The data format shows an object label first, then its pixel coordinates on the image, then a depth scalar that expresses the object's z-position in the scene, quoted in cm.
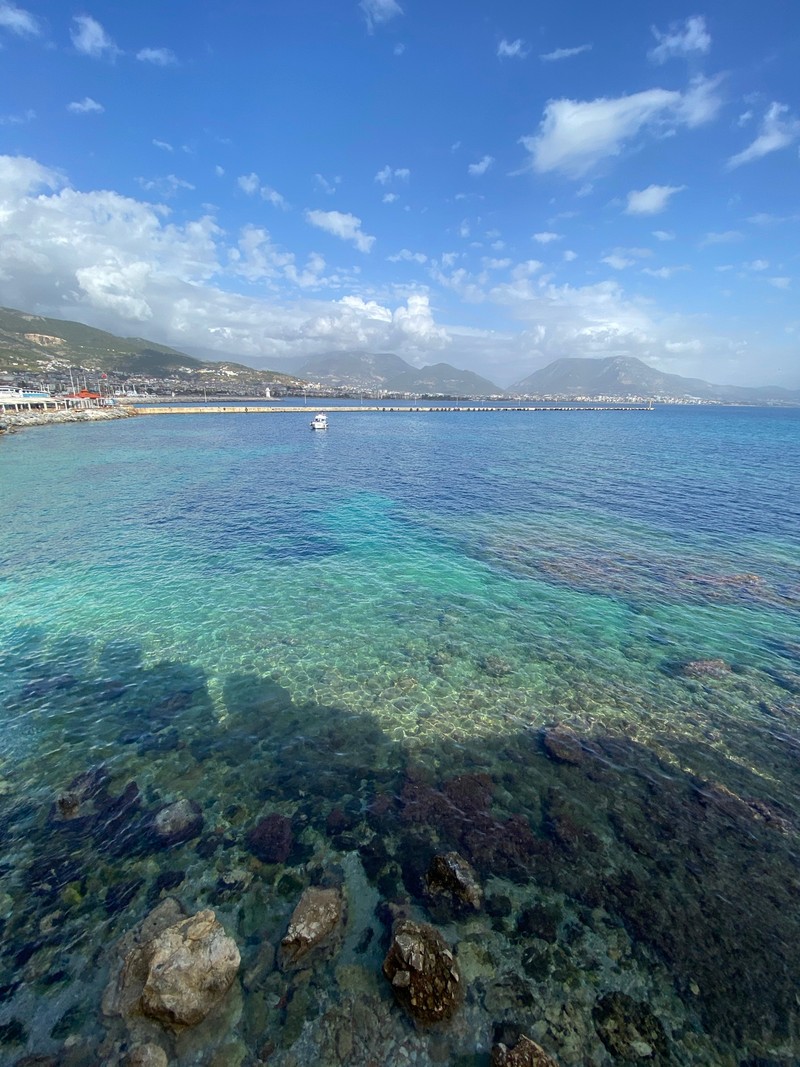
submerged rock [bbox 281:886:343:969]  853
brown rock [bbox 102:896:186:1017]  773
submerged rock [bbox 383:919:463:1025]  769
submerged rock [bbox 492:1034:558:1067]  689
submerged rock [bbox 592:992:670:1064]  734
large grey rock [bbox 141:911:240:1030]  746
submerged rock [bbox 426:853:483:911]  950
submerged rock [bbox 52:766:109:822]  1142
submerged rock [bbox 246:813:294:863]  1045
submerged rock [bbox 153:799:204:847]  1082
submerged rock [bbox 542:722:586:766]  1356
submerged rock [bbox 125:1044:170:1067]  694
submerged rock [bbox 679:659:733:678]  1772
